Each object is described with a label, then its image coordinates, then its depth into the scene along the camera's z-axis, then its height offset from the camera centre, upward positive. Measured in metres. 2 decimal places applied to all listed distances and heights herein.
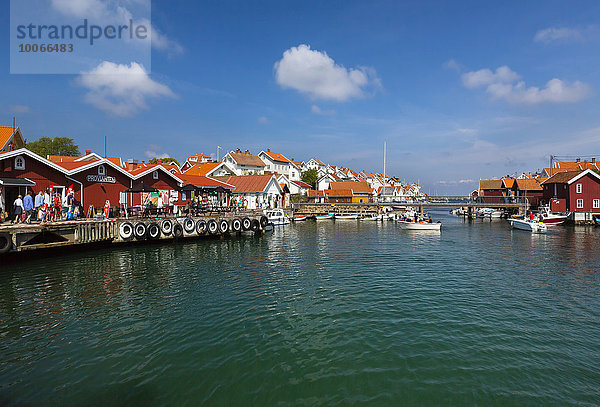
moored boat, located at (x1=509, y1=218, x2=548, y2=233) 45.00 -3.89
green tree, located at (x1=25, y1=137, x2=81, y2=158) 70.69 +14.61
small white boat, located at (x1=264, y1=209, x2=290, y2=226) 51.94 -2.03
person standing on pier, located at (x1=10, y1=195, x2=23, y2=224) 22.58 +0.05
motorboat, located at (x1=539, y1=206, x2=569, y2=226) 55.87 -3.34
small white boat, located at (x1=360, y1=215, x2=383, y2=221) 71.88 -3.48
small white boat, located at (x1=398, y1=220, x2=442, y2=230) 48.00 -3.74
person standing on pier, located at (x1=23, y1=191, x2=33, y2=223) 22.48 +0.26
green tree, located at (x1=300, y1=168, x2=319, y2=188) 106.81 +9.15
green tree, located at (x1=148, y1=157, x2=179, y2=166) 93.60 +14.72
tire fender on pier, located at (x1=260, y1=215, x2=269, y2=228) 39.52 -2.03
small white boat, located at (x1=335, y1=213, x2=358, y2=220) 72.62 -3.13
